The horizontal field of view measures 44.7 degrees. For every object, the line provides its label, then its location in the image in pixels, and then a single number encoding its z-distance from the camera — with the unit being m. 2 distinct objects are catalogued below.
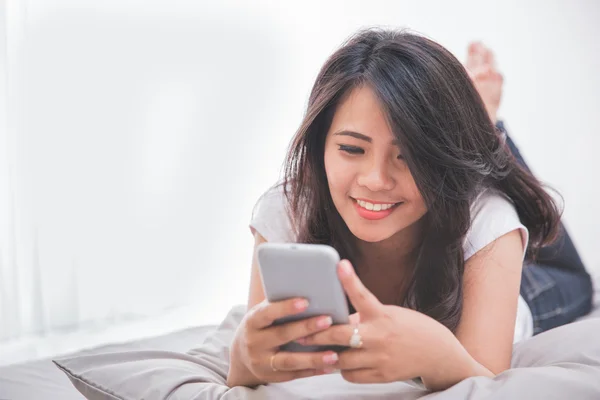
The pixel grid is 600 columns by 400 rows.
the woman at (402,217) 0.99
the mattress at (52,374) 1.32
